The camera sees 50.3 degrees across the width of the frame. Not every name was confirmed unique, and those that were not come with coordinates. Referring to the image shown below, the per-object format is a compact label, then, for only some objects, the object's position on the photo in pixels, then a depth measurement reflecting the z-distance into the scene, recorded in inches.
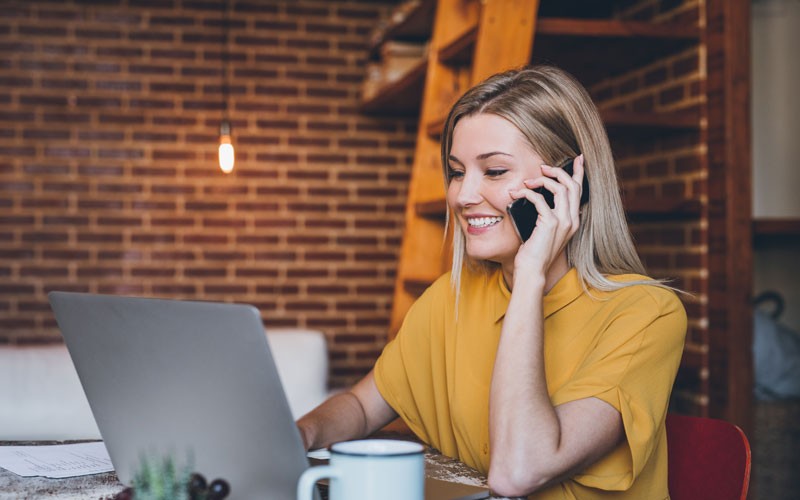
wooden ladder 105.8
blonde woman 49.3
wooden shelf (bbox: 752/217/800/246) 103.6
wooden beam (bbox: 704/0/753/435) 101.8
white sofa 109.7
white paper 51.3
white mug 35.4
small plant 31.2
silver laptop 36.5
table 46.0
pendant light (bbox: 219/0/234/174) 128.7
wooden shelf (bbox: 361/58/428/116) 135.5
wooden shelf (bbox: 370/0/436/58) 131.1
